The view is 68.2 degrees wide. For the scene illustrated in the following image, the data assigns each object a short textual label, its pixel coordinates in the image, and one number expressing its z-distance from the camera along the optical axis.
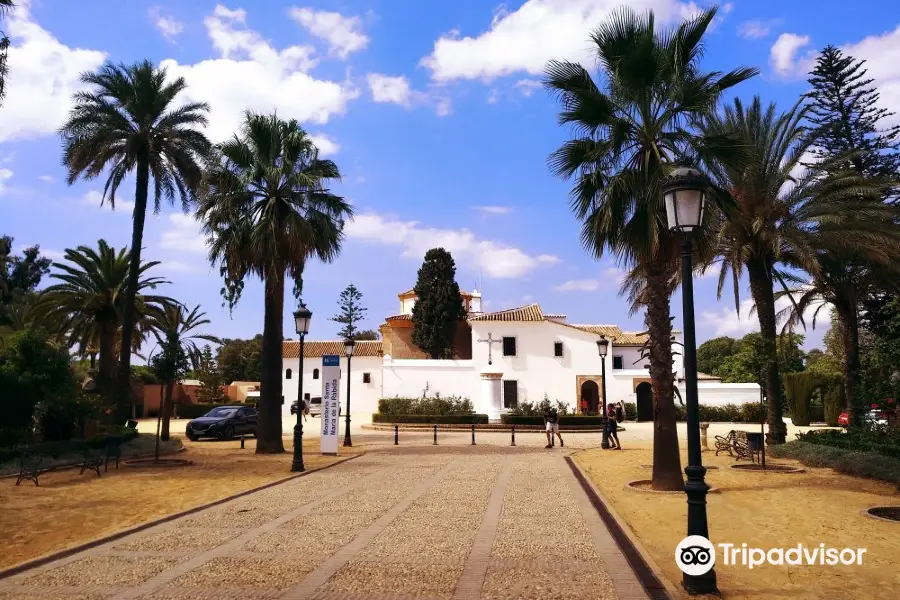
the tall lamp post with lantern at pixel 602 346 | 24.60
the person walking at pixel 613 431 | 22.33
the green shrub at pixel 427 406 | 39.16
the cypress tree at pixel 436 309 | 52.25
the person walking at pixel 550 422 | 23.66
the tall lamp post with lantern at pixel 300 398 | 16.03
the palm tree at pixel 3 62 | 12.10
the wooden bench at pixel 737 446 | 17.42
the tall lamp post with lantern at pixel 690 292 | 6.18
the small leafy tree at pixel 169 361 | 20.84
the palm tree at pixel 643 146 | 12.12
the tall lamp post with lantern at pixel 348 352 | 24.24
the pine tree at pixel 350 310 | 67.94
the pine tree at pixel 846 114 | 24.23
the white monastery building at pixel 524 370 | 46.06
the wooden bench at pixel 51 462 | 13.72
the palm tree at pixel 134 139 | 22.42
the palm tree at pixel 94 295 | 26.79
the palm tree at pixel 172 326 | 22.44
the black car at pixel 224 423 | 26.03
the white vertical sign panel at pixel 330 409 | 20.34
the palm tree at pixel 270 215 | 19.67
